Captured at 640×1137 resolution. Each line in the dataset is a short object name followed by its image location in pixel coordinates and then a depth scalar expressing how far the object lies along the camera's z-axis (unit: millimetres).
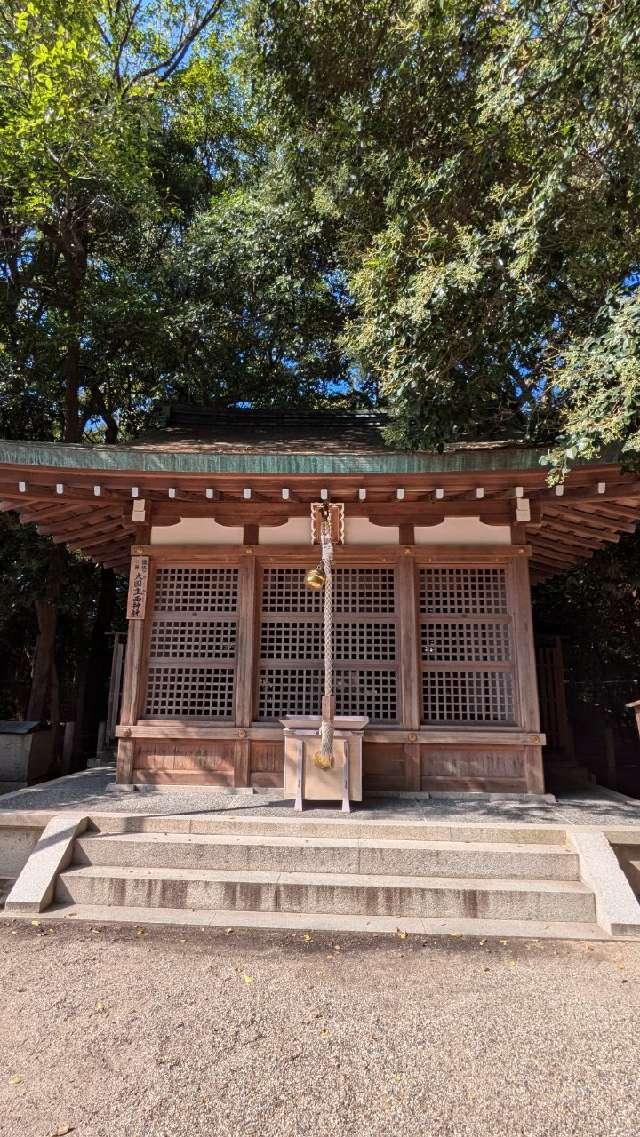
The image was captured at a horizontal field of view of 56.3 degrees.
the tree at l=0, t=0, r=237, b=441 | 8680
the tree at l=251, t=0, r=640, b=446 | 5191
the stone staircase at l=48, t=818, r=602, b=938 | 3982
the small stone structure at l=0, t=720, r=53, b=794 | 8242
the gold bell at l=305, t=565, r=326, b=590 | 5352
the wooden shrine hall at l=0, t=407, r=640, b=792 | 5715
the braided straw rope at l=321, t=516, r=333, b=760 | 4992
